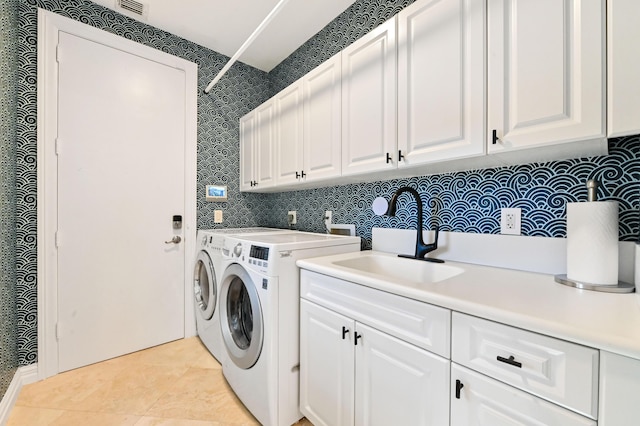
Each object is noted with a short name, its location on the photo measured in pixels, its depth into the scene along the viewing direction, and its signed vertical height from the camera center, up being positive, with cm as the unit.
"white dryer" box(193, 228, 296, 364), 196 -60
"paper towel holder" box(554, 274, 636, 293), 89 -25
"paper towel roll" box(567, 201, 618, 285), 92 -11
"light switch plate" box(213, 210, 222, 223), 268 -4
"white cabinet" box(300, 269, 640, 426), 62 -48
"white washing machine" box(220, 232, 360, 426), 139 -61
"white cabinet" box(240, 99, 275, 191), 235 +60
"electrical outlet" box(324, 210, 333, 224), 224 -3
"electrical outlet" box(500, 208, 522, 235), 126 -4
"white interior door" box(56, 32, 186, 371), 195 +9
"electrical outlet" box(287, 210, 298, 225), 263 -5
